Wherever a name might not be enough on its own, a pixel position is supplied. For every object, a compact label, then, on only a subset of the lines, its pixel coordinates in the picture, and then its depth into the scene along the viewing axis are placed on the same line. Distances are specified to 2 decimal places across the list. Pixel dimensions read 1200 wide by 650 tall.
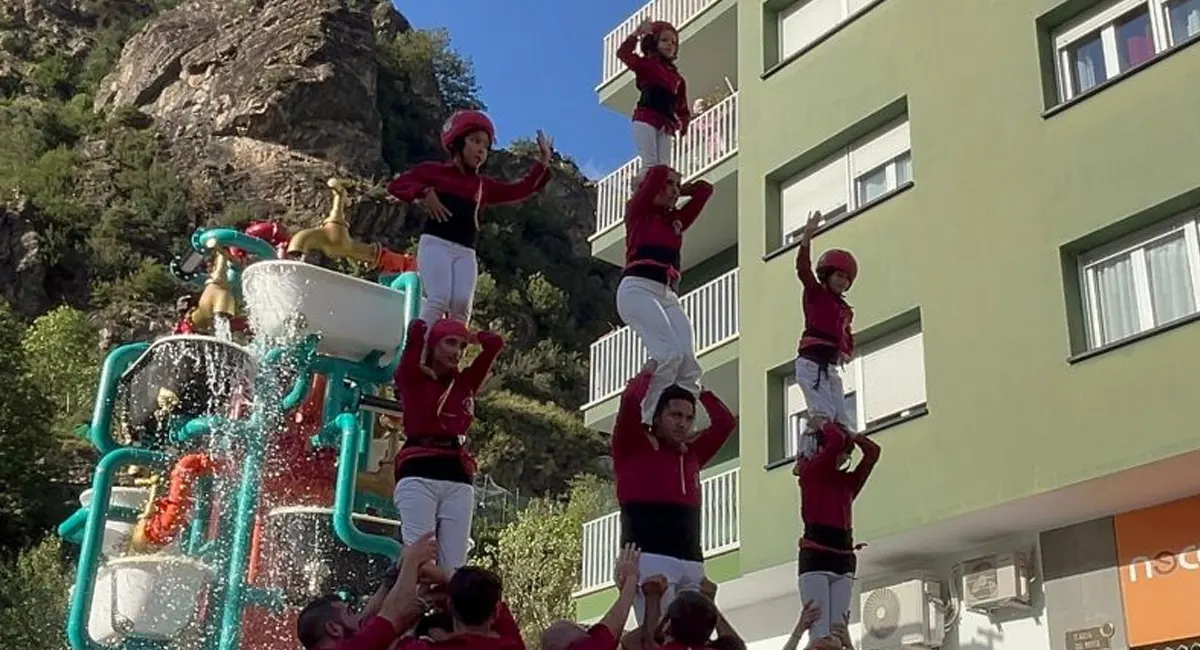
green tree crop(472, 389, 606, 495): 43.66
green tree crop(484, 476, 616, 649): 27.33
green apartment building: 12.34
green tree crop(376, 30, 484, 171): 59.12
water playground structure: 10.55
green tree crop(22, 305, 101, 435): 40.09
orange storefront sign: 11.88
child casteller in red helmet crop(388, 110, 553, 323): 7.23
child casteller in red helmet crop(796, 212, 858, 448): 8.65
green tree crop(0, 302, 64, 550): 32.69
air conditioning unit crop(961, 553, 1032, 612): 13.40
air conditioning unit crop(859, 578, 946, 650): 14.05
